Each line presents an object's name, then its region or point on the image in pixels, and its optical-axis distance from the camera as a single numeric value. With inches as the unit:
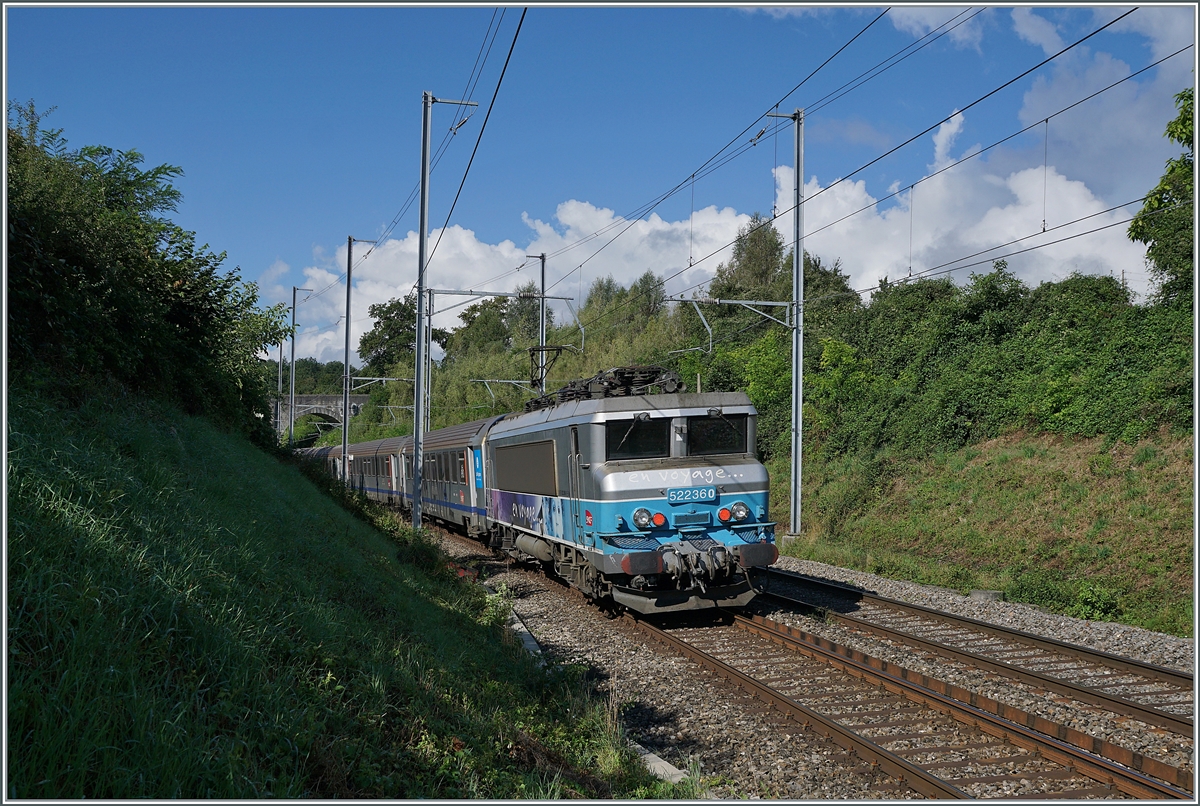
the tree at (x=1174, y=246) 780.0
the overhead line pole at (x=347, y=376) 1259.8
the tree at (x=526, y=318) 3125.0
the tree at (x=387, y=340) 3272.6
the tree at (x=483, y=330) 3456.0
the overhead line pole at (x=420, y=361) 794.2
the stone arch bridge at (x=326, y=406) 2981.8
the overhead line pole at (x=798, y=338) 764.0
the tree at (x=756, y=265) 2117.4
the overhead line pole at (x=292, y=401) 1423.8
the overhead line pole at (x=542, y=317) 991.3
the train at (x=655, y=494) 442.9
